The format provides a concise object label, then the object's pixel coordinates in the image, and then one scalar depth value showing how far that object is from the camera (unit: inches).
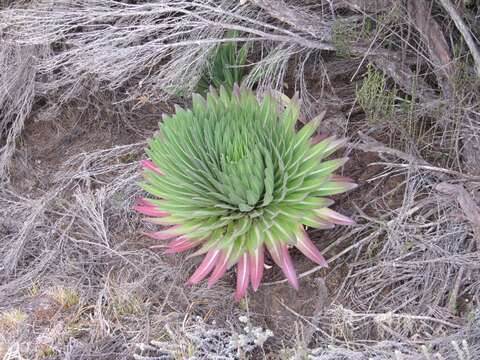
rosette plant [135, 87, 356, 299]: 93.1
